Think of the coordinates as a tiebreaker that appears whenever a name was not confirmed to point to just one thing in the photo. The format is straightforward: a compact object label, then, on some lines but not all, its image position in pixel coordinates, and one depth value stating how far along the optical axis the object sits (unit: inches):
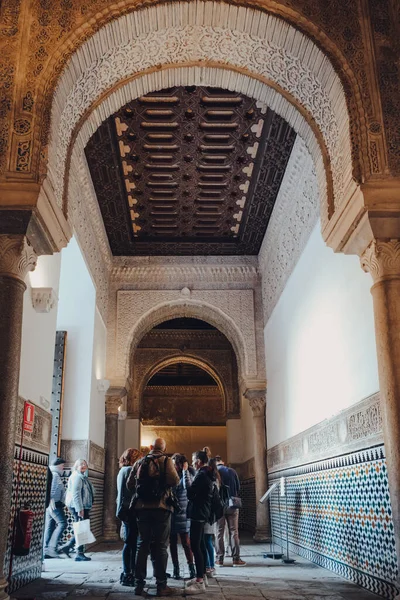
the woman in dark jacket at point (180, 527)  203.8
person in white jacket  256.3
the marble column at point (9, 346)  140.9
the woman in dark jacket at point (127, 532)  190.1
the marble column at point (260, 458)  365.7
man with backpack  169.5
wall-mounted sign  193.0
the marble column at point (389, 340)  145.6
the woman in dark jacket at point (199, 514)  179.7
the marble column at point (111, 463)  363.6
